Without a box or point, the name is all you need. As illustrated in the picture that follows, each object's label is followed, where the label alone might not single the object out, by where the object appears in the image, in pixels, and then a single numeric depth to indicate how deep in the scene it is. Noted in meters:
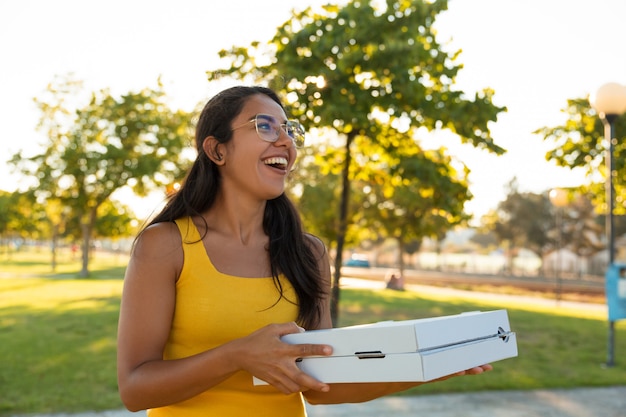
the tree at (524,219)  49.00
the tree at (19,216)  32.16
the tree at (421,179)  8.02
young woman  1.52
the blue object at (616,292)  9.32
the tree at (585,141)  10.89
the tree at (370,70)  7.33
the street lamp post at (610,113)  9.27
